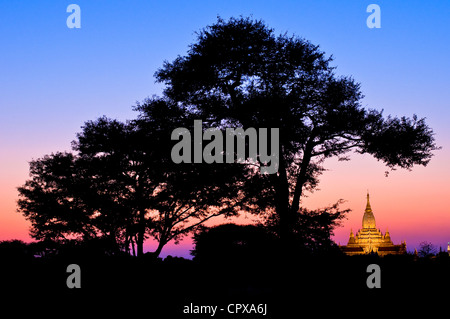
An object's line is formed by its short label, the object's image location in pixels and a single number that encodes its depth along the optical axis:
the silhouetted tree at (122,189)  29.84
